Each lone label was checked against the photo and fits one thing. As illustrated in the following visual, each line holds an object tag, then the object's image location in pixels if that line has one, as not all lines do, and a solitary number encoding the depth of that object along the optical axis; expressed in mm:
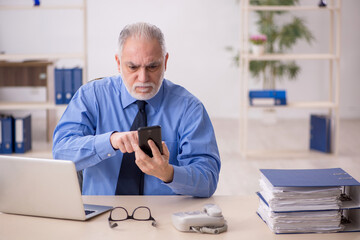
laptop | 1566
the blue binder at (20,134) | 5195
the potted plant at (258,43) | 5273
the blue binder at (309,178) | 1575
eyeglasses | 1620
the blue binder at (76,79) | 5125
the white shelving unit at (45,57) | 4965
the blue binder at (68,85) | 5141
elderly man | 1929
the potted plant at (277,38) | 6723
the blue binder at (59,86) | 5137
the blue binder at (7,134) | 5149
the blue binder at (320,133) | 5436
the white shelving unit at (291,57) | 5215
